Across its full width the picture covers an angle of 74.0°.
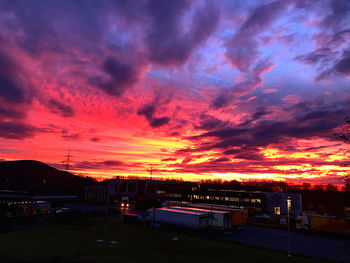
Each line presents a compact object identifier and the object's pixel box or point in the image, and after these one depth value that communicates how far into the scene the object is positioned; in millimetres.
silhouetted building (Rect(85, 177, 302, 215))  88631
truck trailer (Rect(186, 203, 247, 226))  53156
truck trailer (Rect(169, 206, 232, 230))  46312
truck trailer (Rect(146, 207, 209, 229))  45406
